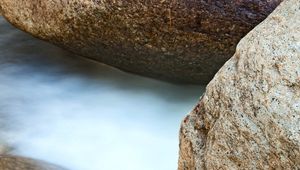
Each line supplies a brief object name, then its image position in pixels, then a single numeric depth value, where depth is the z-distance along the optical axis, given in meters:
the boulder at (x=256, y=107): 1.99
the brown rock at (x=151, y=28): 3.30
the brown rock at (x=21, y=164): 3.27
